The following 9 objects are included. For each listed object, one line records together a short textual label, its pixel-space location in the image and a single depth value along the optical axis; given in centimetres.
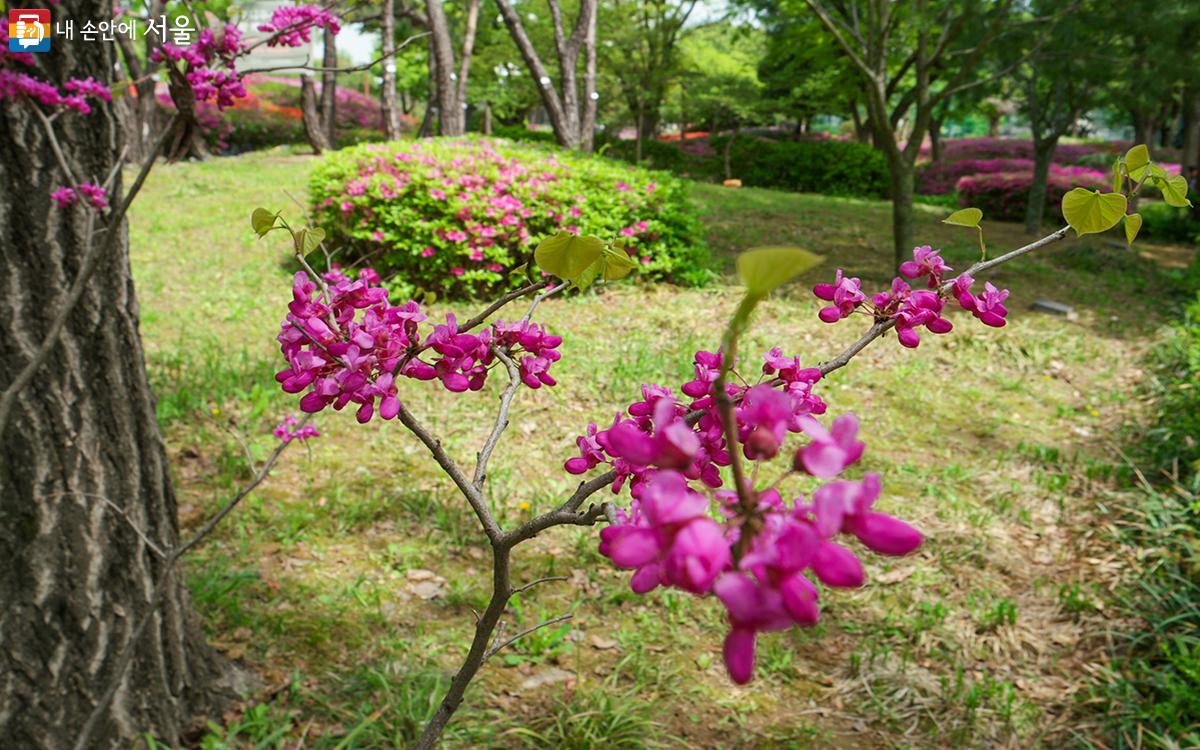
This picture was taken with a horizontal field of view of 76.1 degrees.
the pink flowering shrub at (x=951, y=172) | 1686
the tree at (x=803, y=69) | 1349
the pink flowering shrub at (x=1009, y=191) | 1204
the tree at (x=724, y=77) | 1669
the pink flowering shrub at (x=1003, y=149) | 2207
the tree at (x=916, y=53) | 573
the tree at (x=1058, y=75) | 694
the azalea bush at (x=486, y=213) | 564
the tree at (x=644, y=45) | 1633
